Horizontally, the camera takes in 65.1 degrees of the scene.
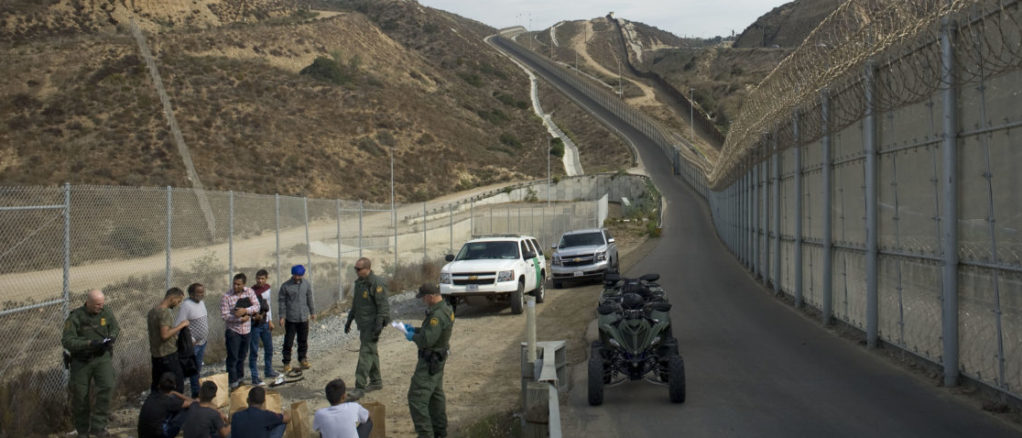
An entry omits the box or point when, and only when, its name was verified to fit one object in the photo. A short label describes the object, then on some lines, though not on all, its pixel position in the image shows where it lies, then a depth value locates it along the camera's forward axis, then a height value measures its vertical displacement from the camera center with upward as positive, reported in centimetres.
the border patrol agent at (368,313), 1114 -126
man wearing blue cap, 1250 -133
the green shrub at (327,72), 7662 +1474
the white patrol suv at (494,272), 1902 -121
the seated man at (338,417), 695 -170
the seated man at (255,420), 700 -172
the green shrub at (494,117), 9344 +1251
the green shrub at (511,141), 8712 +883
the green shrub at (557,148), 8725 +804
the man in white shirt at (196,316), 1038 -118
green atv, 941 -156
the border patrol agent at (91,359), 866 -146
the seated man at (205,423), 710 -176
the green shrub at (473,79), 11088 +2002
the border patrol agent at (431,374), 859 -166
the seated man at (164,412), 762 -180
